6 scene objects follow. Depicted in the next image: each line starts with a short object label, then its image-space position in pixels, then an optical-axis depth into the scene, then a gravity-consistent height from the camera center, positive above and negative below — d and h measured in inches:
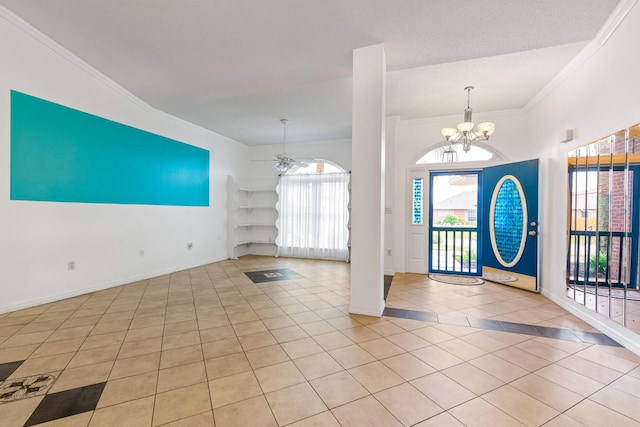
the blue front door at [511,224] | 171.6 -6.8
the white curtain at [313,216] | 278.7 -3.9
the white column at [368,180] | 124.2 +14.9
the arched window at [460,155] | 207.9 +45.4
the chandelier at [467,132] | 153.3 +48.4
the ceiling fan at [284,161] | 223.9 +41.9
